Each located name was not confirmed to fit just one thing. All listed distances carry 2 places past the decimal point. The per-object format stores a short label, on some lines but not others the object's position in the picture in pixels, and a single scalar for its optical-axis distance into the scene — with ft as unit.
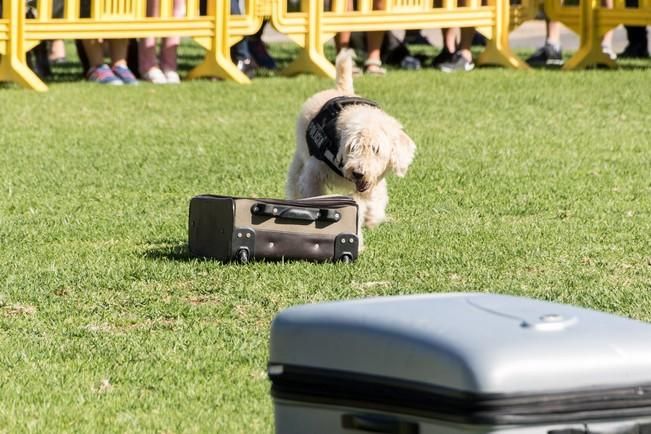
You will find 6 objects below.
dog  48.29
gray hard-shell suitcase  19.22
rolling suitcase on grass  44.09
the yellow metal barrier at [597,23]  98.73
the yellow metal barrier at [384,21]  93.91
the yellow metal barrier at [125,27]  86.43
